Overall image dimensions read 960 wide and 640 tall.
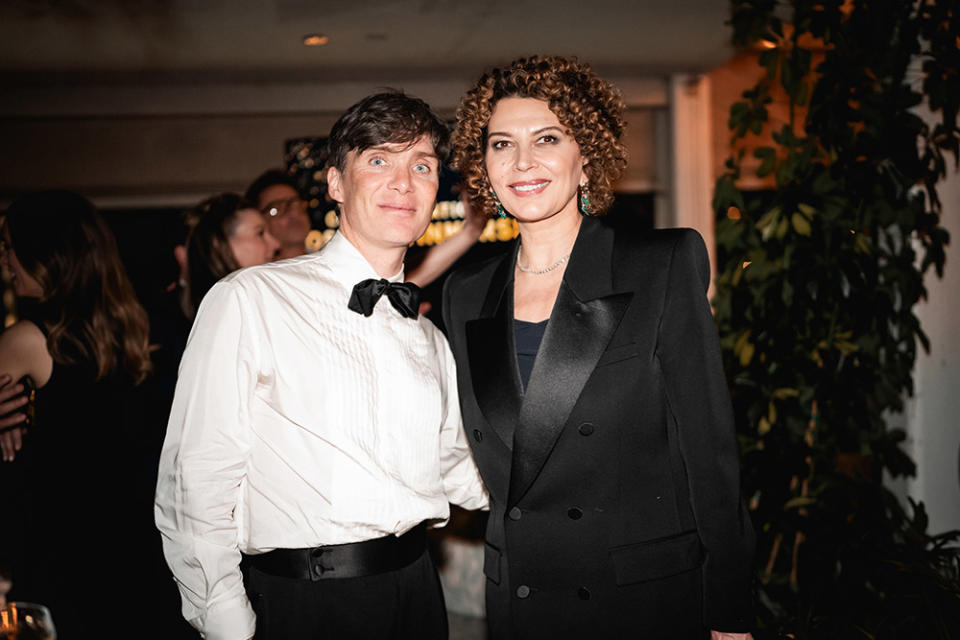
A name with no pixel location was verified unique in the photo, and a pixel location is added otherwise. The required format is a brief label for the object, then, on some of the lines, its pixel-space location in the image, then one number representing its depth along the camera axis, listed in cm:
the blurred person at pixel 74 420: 226
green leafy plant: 265
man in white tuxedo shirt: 155
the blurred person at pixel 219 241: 310
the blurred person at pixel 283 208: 389
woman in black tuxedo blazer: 160
